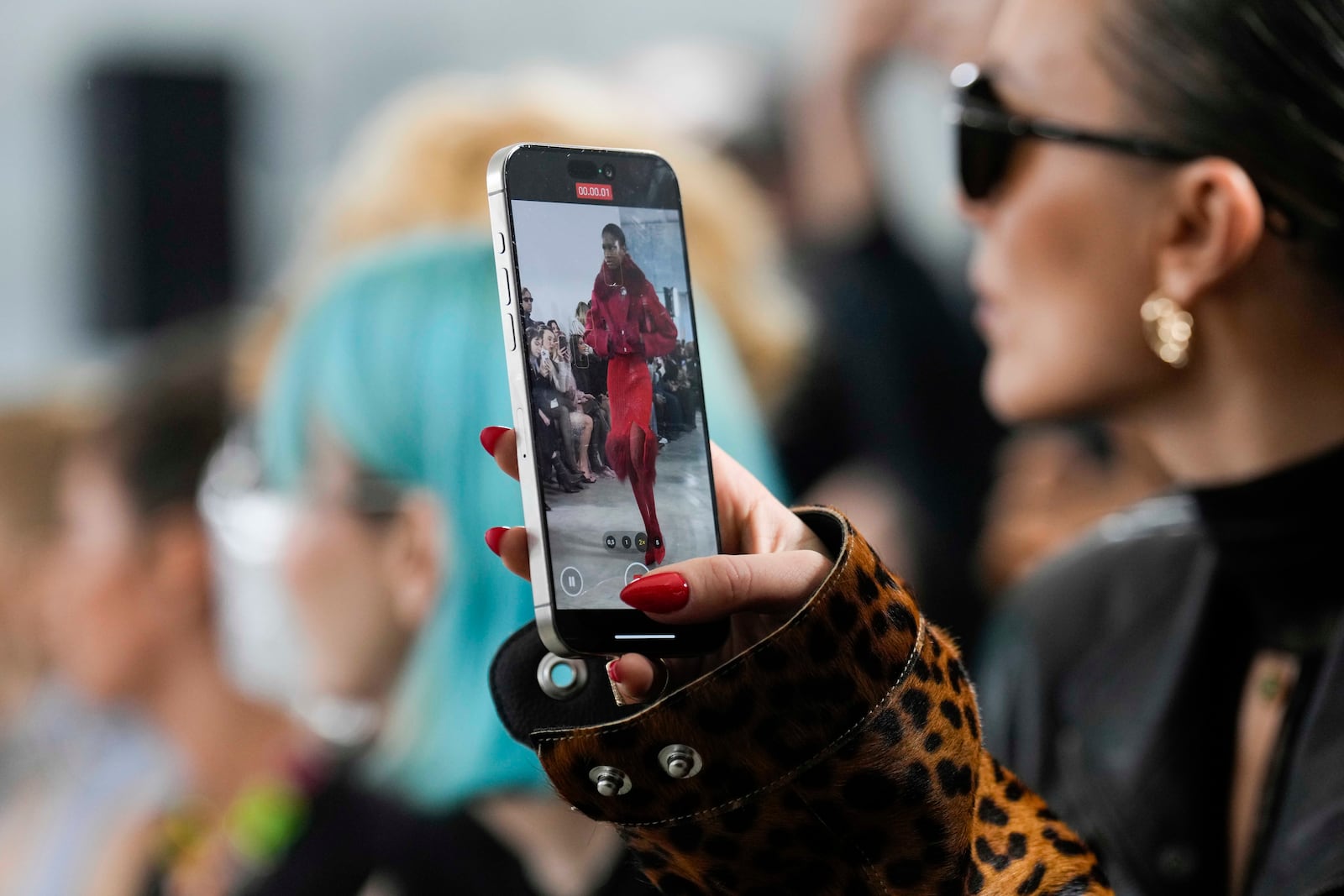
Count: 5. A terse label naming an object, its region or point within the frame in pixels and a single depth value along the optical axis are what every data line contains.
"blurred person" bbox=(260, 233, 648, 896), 3.25
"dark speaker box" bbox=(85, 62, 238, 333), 4.96
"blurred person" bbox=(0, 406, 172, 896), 4.56
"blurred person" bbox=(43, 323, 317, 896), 4.61
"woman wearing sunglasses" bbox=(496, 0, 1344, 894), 2.29
